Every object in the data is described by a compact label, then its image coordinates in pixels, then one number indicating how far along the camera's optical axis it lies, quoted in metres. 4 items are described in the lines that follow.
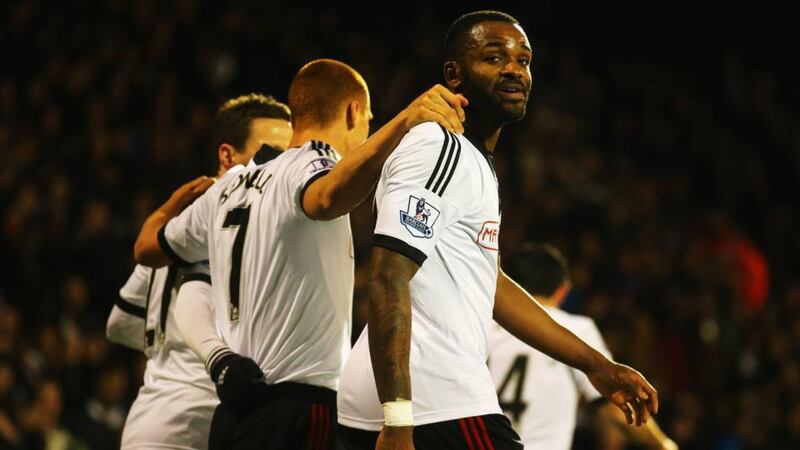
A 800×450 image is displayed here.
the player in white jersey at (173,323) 9.82
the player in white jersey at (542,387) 11.50
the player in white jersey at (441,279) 6.66
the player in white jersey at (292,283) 8.34
